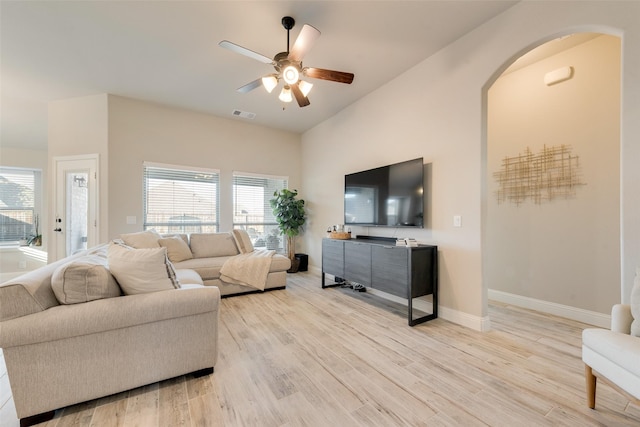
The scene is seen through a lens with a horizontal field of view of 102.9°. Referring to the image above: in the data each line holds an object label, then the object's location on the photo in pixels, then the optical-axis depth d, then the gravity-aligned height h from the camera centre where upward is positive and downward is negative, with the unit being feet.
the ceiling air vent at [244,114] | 15.64 +6.23
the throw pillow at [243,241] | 14.78 -1.61
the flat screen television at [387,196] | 10.10 +0.77
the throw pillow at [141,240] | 11.31 -1.17
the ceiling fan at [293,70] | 7.27 +4.68
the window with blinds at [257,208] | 17.52 +0.39
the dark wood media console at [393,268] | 9.09 -2.18
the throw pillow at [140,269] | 5.68 -1.27
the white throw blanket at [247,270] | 12.52 -2.84
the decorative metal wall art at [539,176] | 9.61 +1.48
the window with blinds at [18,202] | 17.21 +0.87
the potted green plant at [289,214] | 17.52 -0.05
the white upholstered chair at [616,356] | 3.99 -2.45
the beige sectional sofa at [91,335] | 4.61 -2.47
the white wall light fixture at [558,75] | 9.49 +5.20
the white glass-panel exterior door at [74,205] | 13.84 +0.52
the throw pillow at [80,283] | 5.07 -1.39
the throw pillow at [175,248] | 12.57 -1.74
